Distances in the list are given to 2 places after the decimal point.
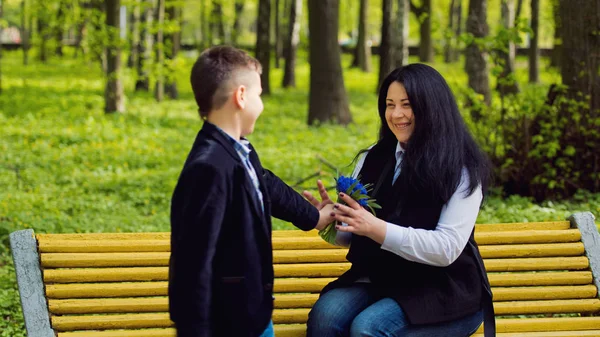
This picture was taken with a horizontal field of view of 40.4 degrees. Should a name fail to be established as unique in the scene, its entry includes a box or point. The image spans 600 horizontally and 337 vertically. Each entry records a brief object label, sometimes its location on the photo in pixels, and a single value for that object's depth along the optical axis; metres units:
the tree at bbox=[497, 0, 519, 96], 7.57
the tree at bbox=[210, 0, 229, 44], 24.02
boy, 2.63
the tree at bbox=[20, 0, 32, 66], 30.51
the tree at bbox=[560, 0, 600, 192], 7.79
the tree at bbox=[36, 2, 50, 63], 17.95
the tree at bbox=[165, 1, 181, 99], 20.25
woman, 3.25
